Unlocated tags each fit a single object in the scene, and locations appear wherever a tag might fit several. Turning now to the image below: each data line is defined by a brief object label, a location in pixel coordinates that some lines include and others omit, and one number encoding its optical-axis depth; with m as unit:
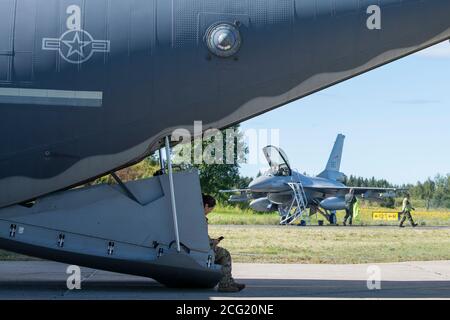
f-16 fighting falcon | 53.94
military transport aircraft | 11.09
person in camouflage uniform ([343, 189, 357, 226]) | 52.72
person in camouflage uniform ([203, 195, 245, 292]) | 11.72
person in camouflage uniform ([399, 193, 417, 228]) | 42.62
